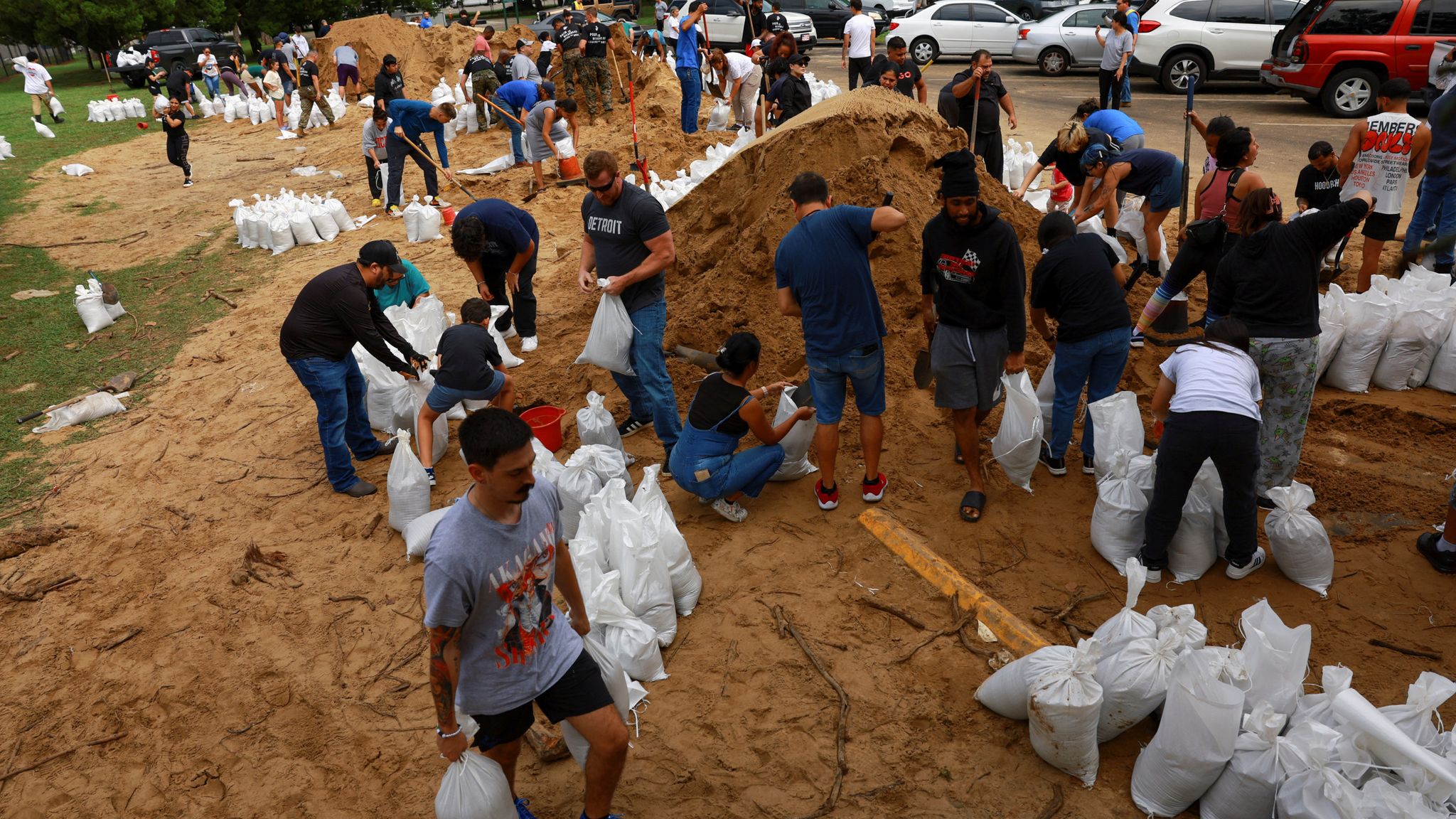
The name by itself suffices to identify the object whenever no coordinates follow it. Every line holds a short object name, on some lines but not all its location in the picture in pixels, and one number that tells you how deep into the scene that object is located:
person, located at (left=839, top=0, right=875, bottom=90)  13.81
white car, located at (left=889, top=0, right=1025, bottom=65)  18.56
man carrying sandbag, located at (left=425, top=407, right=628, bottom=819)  2.48
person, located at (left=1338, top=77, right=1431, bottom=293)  6.39
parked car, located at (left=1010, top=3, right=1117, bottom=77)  16.84
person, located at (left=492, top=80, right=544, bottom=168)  12.70
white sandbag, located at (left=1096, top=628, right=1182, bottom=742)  3.14
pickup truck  25.97
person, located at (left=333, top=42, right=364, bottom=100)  19.81
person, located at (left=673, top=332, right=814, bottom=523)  4.60
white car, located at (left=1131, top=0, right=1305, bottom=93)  13.94
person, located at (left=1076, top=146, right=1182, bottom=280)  6.43
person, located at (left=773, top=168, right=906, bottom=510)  4.35
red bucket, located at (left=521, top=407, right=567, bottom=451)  5.58
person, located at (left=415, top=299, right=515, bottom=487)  5.06
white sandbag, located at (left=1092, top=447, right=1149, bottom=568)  4.19
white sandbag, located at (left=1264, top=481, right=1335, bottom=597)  3.85
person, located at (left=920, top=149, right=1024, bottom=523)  4.31
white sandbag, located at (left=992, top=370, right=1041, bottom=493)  4.58
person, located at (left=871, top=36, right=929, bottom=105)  10.45
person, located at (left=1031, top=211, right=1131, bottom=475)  4.53
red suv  11.02
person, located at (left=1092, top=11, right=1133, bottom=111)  12.29
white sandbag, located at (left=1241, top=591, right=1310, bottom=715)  2.99
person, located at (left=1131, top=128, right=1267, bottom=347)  5.00
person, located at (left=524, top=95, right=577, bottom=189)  11.31
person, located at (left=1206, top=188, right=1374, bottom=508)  4.15
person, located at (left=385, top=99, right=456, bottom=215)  10.64
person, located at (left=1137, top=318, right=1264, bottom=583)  3.68
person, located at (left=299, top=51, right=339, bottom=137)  18.31
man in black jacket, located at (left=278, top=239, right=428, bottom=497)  5.24
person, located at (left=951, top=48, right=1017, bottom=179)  8.64
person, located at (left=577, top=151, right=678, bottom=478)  5.18
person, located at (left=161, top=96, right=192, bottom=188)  13.62
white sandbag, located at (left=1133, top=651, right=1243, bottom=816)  2.84
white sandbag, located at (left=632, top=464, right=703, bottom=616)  4.09
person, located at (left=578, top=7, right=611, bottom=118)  14.77
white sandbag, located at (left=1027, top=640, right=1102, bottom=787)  3.02
